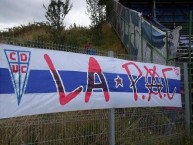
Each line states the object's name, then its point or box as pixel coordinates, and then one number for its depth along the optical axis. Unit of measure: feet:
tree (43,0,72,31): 63.41
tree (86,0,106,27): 81.61
